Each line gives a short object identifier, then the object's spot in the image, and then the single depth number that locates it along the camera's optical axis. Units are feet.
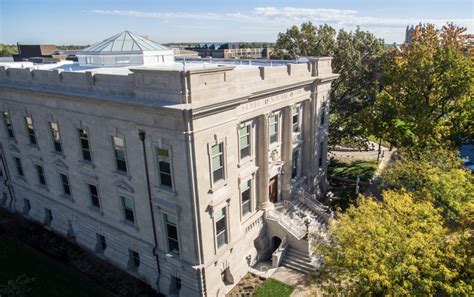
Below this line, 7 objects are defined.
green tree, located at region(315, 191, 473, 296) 45.39
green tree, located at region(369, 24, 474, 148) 92.73
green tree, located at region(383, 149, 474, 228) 61.72
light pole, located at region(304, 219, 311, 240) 75.79
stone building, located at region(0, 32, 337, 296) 57.26
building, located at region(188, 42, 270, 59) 425.11
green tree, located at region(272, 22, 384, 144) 119.65
